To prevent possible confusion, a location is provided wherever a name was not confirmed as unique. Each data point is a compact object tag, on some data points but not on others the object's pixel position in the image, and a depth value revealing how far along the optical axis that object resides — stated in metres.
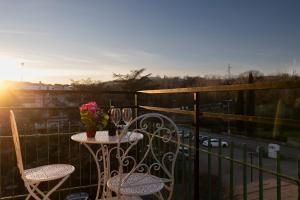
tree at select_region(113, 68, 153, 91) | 17.51
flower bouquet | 1.72
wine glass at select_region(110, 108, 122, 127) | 1.81
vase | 1.73
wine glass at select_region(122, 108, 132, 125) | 1.82
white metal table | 1.60
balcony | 1.13
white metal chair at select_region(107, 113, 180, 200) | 1.41
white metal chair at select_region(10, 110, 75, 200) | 1.57
